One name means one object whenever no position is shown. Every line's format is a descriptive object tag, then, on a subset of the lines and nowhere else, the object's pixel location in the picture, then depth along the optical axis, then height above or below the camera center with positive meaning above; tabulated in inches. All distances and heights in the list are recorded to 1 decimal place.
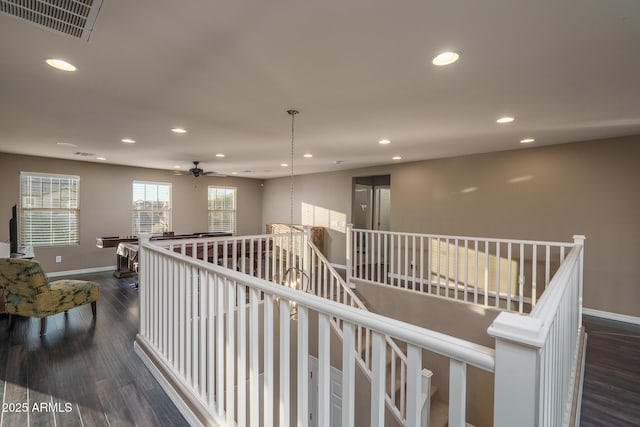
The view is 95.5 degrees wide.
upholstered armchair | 122.6 -38.4
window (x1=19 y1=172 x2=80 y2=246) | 227.3 -3.0
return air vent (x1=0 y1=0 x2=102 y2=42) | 55.9 +38.7
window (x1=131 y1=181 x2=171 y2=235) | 282.0 -0.6
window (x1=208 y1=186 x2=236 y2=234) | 340.8 -2.2
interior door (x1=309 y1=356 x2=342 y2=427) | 136.0 -85.3
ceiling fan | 215.8 +26.2
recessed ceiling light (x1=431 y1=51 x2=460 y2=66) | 73.9 +39.6
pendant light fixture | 142.9 -36.1
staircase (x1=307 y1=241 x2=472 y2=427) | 115.1 -72.5
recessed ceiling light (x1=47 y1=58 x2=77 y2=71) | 79.0 +39.3
